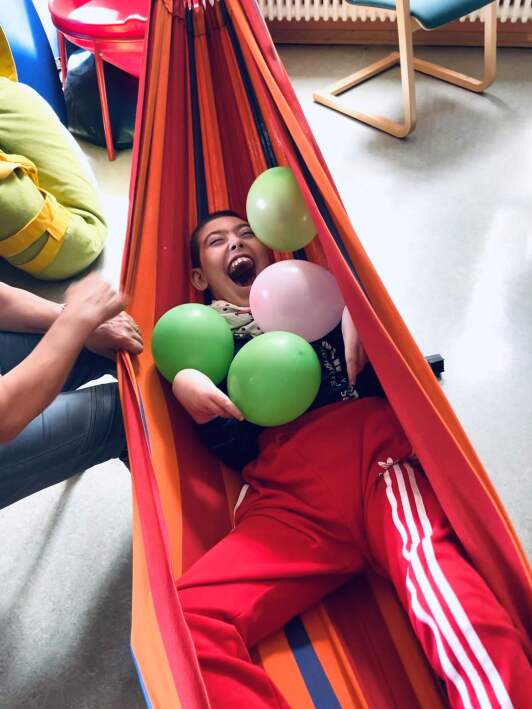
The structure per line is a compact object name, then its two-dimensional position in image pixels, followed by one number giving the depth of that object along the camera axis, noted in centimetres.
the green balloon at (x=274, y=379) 126
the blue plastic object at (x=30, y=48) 255
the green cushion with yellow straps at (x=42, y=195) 210
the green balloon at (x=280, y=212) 139
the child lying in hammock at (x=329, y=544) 100
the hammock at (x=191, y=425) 105
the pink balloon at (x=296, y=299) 138
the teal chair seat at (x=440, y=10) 257
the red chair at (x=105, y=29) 255
